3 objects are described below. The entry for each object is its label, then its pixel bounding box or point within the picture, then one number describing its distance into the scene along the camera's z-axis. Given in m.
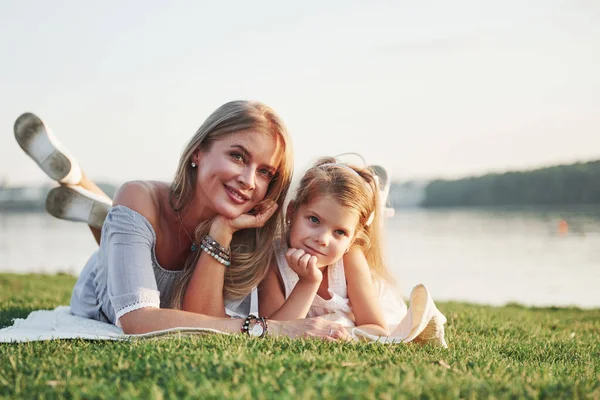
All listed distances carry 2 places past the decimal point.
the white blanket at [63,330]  3.70
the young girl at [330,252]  4.18
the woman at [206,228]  3.92
